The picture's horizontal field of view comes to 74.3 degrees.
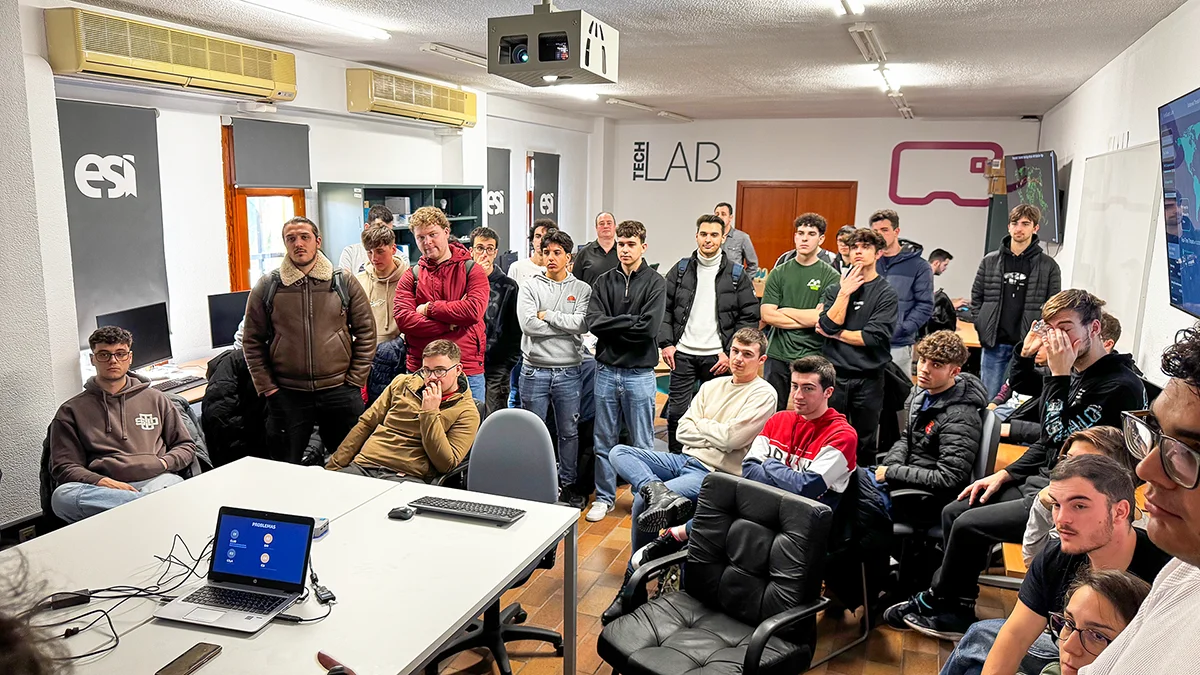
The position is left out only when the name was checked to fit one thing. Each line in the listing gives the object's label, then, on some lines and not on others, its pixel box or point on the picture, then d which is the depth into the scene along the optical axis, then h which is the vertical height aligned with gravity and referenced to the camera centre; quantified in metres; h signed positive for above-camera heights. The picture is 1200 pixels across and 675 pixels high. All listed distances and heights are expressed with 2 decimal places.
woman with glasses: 1.79 -0.90
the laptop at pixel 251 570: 2.21 -1.04
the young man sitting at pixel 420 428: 3.56 -1.00
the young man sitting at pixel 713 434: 3.64 -1.02
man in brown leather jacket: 4.04 -0.68
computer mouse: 2.84 -1.08
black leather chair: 2.47 -1.27
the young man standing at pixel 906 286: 5.37 -0.48
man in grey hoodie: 4.58 -0.77
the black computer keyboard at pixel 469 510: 2.80 -1.07
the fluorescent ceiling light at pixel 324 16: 4.61 +1.18
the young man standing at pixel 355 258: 5.56 -0.33
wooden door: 11.10 +0.10
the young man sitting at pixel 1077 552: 2.21 -0.93
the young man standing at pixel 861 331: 4.37 -0.64
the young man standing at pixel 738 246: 8.09 -0.33
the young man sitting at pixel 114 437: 3.57 -1.06
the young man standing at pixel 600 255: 5.73 -0.31
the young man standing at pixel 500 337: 4.99 -0.78
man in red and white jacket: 3.16 -0.96
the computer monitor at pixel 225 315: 5.25 -0.71
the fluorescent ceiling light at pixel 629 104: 8.99 +1.27
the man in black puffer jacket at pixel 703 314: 4.77 -0.60
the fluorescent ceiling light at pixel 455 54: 5.79 +1.18
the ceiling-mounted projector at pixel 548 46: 3.64 +0.78
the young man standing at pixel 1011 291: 5.30 -0.50
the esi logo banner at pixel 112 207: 4.75 +0.00
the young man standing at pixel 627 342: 4.41 -0.72
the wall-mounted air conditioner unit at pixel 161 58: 4.30 +0.93
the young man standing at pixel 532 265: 5.75 -0.40
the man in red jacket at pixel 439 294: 4.35 -0.46
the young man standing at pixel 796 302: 4.67 -0.52
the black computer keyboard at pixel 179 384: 4.70 -1.05
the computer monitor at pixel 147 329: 4.60 -0.73
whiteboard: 4.09 -0.07
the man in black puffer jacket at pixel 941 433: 3.46 -0.95
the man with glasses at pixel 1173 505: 0.95 -0.35
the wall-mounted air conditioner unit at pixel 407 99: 6.63 +1.00
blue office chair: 3.13 -1.10
